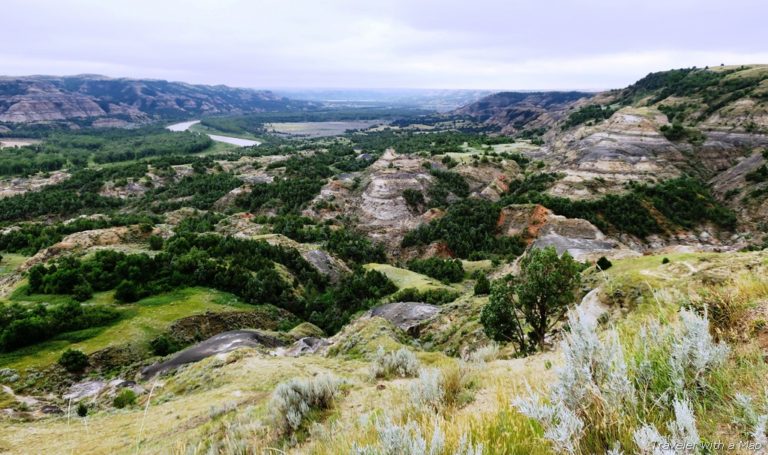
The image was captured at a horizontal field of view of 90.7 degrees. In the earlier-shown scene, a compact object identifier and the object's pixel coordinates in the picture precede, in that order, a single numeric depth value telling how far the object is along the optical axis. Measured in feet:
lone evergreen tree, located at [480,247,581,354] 64.64
